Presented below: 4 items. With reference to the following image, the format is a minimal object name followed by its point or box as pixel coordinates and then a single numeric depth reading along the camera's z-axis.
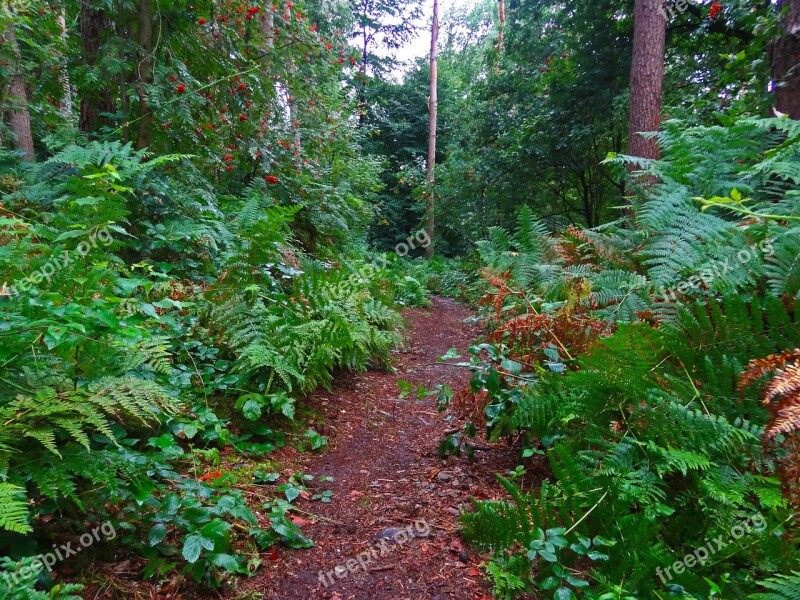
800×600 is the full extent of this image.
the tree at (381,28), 20.72
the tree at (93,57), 4.23
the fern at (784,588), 1.20
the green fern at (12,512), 1.13
